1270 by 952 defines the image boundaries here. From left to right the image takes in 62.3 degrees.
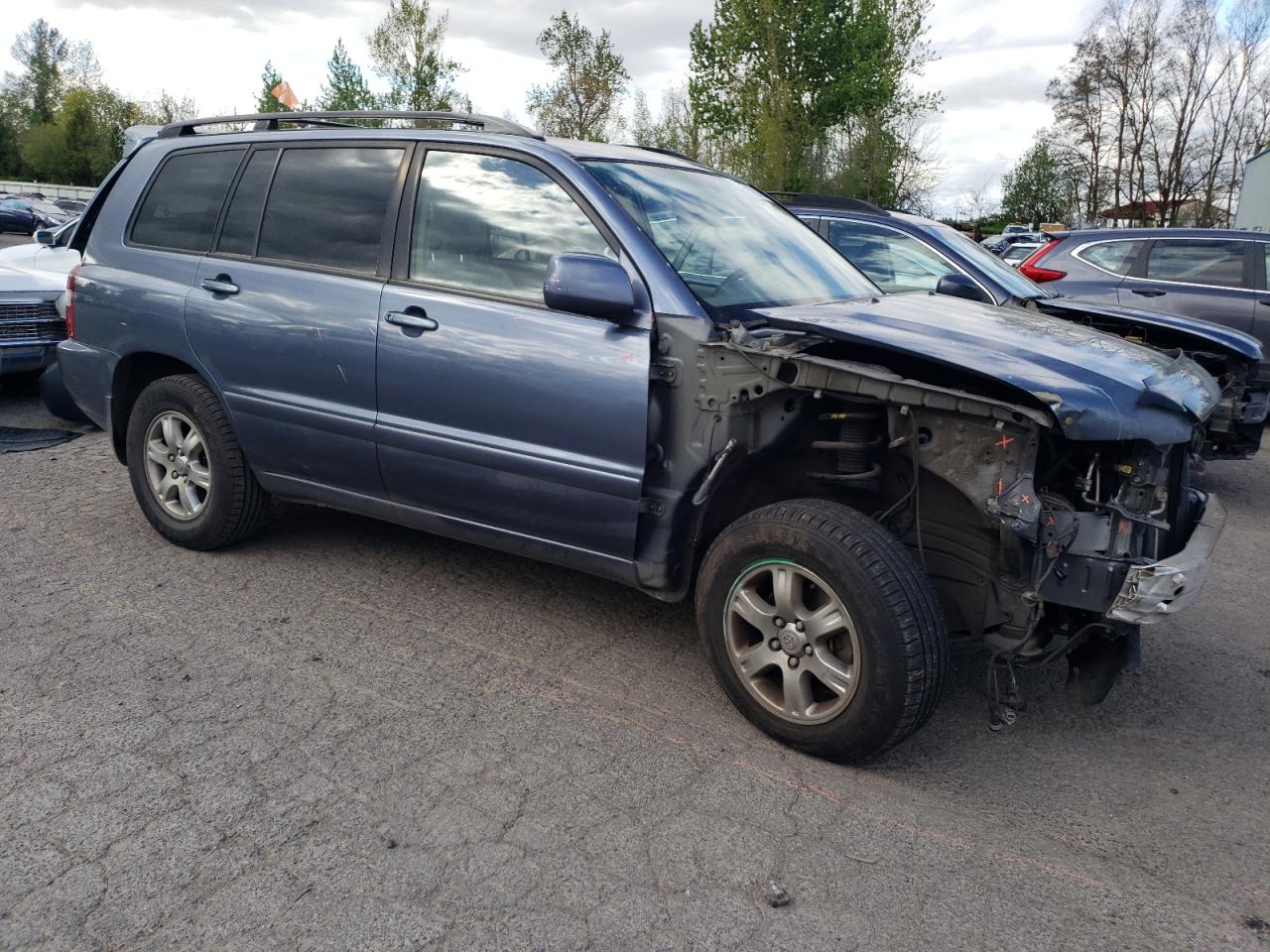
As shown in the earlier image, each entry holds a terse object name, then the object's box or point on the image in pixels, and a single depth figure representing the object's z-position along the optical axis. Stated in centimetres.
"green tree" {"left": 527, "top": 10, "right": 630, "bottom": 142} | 3853
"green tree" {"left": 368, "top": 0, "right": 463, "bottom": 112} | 3662
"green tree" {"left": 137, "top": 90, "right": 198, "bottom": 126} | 6725
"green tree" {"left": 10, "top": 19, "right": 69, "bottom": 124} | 7681
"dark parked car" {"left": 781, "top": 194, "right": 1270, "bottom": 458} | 616
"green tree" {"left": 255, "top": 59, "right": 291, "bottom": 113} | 4141
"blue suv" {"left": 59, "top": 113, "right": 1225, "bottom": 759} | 305
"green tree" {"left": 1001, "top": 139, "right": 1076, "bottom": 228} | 5344
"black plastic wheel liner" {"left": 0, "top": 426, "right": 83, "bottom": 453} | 691
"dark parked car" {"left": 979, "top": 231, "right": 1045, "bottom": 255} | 2464
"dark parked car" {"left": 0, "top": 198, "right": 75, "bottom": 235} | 3444
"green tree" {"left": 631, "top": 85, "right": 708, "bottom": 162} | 3584
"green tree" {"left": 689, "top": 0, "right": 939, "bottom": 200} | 3288
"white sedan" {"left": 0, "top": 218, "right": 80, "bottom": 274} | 882
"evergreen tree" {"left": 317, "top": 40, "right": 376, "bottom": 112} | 3853
